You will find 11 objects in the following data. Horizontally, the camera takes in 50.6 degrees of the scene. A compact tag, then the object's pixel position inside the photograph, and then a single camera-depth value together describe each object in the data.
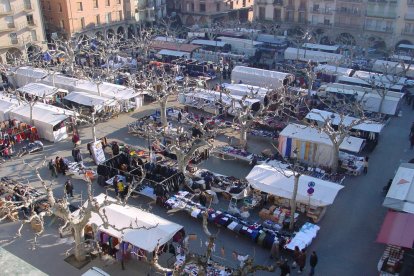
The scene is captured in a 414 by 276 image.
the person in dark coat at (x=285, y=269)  17.16
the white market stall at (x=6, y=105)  32.53
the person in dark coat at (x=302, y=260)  17.83
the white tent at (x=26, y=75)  40.41
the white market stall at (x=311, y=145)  26.81
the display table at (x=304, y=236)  18.77
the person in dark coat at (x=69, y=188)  23.32
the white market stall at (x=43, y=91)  36.28
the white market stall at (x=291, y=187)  21.09
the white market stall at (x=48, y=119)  30.09
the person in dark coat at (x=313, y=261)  17.75
